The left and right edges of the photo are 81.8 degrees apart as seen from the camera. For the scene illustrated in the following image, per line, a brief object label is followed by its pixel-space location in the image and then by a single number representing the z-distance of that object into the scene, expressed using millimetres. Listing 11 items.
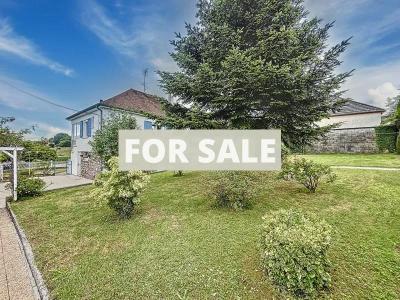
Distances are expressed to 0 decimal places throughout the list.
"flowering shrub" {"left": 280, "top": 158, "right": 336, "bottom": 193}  6859
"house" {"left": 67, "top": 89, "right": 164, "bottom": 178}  16266
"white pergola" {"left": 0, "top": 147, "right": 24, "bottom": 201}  10627
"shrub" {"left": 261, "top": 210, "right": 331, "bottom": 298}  3074
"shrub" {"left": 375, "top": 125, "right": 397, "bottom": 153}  16703
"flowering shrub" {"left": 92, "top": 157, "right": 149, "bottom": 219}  6113
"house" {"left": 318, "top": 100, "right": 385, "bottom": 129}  23328
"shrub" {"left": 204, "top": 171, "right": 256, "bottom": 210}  6097
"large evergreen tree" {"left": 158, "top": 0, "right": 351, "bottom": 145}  7105
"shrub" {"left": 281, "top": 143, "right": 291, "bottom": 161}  7602
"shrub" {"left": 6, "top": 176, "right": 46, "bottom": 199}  10969
